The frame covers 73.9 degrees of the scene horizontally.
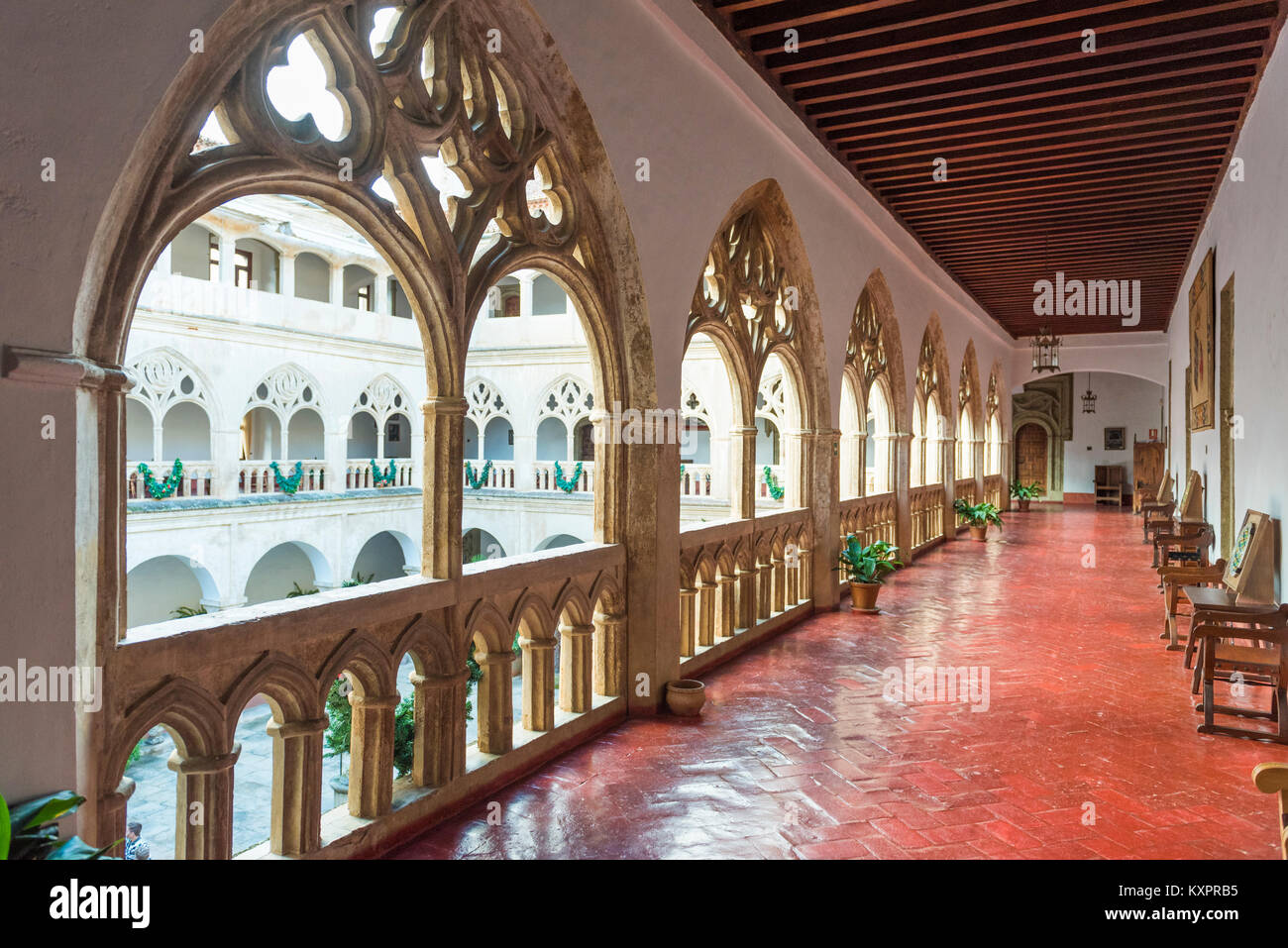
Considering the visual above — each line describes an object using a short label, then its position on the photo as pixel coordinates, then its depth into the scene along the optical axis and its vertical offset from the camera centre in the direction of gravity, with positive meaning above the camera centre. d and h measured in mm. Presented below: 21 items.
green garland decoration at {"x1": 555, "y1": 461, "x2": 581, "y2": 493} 19141 -401
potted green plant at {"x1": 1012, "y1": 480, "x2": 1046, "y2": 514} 21766 -704
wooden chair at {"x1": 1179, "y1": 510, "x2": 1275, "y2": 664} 4941 -720
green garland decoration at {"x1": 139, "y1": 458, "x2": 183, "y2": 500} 14492 -324
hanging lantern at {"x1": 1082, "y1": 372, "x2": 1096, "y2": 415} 25552 +1888
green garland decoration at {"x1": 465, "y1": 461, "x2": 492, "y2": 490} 19922 -327
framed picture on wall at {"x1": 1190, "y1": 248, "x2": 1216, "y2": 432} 8867 +1294
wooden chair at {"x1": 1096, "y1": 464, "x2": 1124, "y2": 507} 25172 -581
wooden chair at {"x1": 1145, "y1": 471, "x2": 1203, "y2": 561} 8587 -483
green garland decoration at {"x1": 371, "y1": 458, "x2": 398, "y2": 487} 18953 -267
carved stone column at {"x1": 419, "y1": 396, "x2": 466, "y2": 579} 3607 -86
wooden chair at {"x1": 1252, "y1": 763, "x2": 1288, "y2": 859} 2062 -755
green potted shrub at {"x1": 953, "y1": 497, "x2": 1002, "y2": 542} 14023 -836
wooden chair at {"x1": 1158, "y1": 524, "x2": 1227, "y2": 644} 6691 -926
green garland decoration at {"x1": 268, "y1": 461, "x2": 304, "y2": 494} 16766 -334
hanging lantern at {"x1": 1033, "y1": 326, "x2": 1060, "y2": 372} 14398 +1949
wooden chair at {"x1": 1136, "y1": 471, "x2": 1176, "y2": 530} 12039 -536
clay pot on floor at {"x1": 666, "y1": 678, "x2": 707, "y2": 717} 4848 -1329
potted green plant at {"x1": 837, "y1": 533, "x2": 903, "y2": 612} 7922 -967
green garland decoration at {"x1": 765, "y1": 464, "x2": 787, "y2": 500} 16794 -412
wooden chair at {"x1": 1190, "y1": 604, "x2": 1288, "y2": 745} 4516 -1036
